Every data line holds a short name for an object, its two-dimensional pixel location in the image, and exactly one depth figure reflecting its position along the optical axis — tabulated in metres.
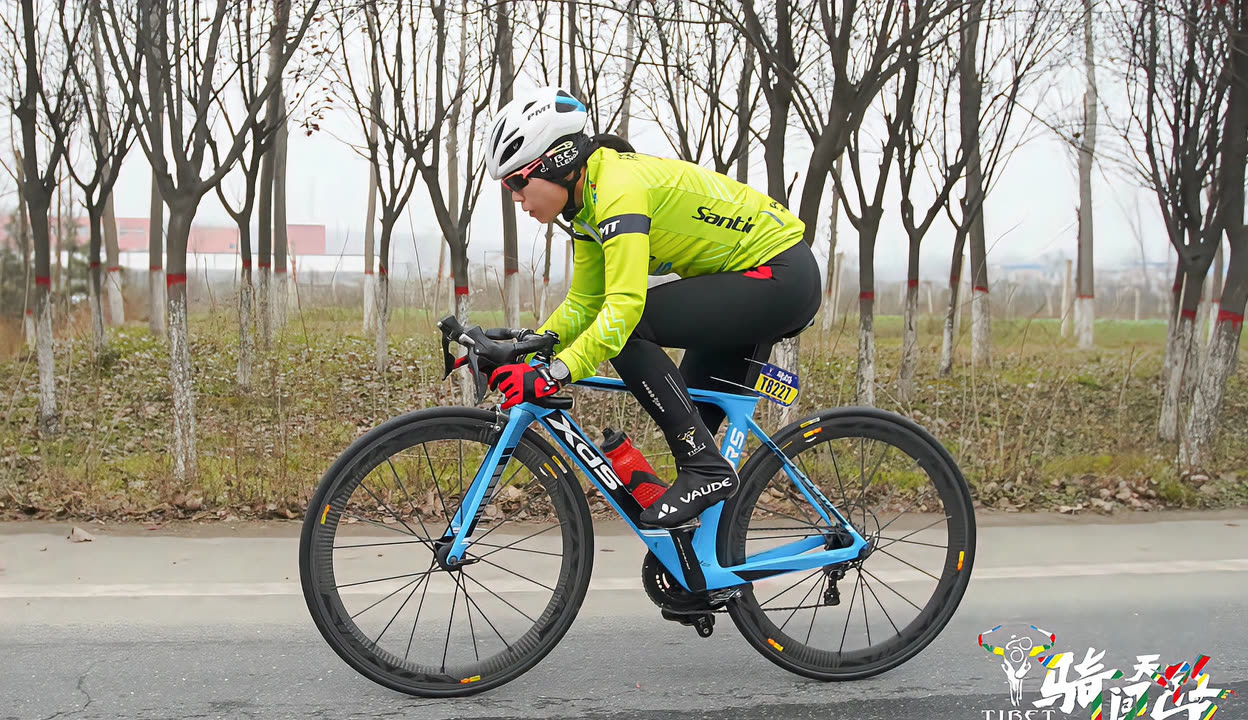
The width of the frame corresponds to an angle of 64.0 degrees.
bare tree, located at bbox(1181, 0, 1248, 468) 6.97
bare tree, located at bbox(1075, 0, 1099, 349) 18.05
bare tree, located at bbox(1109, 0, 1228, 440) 8.69
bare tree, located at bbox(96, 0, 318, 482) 6.55
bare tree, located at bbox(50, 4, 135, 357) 11.55
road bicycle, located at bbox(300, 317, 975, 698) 2.93
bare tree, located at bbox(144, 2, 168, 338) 15.35
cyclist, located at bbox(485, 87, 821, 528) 2.73
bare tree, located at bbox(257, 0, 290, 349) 7.56
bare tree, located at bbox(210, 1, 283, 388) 8.21
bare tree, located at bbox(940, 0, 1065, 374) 11.68
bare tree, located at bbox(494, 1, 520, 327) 9.16
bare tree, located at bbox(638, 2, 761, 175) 10.68
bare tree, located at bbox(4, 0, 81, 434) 8.62
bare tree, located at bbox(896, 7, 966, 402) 11.98
